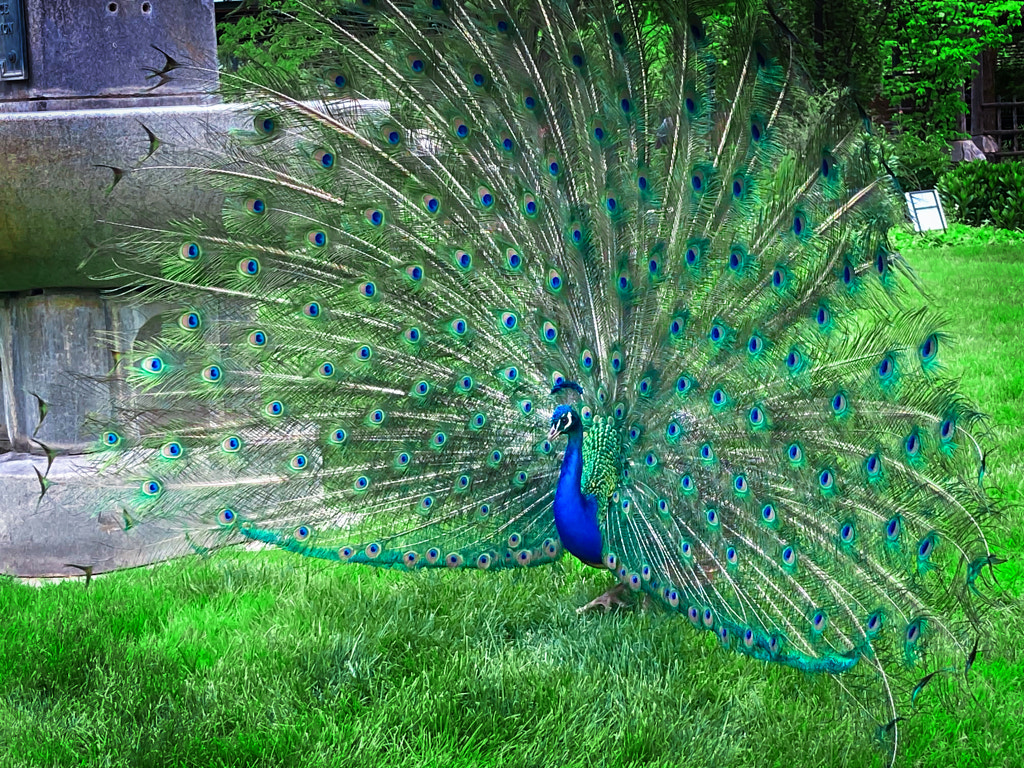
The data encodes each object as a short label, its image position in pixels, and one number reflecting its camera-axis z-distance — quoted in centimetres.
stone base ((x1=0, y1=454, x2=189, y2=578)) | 427
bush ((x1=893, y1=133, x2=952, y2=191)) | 1692
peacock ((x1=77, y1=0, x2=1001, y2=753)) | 297
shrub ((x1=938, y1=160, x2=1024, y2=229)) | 1512
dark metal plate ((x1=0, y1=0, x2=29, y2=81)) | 429
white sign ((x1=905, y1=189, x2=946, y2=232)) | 1470
